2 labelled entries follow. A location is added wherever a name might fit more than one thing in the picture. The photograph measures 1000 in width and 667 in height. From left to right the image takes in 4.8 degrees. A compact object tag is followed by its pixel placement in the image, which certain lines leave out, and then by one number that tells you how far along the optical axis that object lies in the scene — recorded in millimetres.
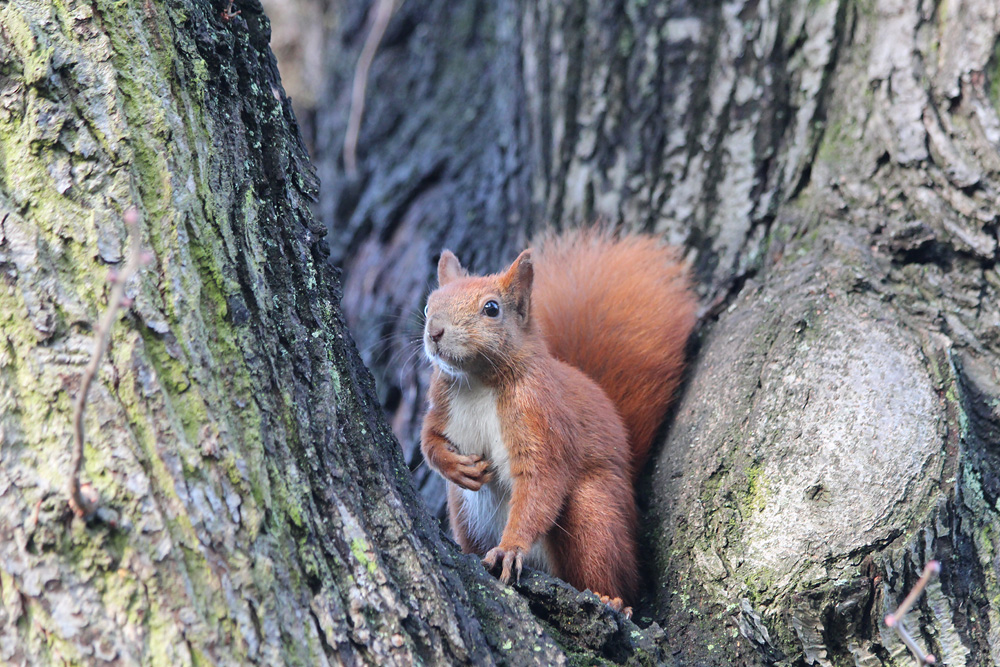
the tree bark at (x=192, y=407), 5122
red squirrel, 5288
